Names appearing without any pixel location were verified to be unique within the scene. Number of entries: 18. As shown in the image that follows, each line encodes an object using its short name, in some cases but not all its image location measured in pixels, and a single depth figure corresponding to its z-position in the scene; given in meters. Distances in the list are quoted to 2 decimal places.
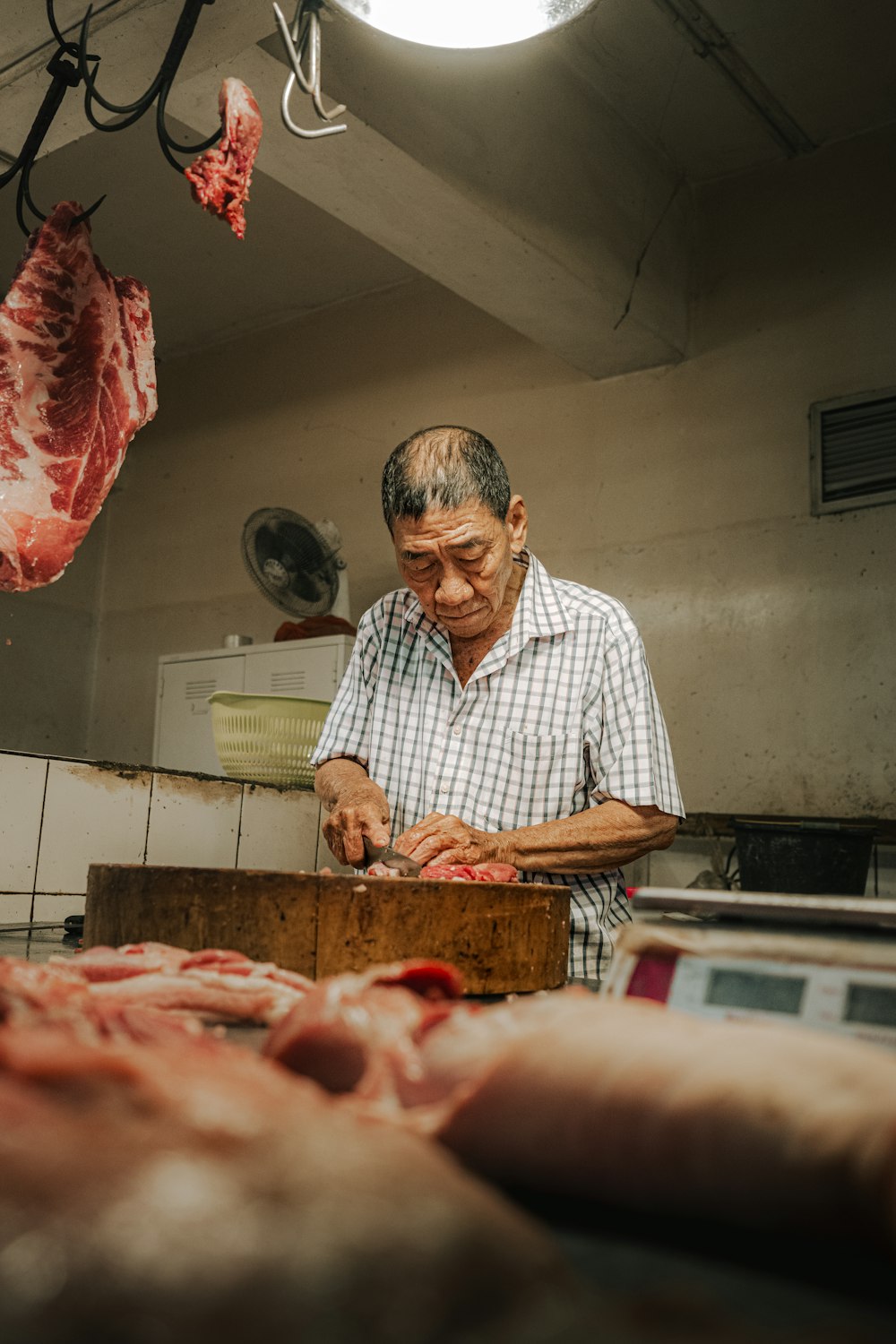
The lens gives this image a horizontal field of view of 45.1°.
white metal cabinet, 4.81
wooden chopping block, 1.37
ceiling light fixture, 2.07
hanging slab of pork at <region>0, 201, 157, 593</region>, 2.35
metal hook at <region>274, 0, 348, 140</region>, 1.87
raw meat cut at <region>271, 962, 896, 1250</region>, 0.54
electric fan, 4.69
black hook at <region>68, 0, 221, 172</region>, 2.05
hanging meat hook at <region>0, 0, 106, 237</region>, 2.30
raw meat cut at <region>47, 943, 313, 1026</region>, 1.09
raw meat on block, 1.94
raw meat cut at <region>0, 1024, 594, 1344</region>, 0.42
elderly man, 2.39
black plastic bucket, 3.48
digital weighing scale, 0.78
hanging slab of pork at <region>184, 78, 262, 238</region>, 2.08
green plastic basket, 4.02
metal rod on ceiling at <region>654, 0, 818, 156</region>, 3.86
